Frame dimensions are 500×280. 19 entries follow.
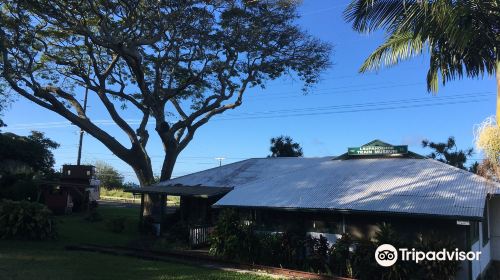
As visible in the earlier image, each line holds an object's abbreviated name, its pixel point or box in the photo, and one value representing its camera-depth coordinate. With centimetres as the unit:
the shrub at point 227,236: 1681
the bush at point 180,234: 2142
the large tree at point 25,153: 4336
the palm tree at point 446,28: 887
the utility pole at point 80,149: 4668
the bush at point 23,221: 1962
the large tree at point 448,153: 3011
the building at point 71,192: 3161
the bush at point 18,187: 2981
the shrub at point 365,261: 1370
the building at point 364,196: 1462
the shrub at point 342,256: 1473
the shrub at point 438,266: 1317
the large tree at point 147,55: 2355
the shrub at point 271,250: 1627
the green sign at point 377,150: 2000
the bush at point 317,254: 1548
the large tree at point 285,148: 3350
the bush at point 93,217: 2798
